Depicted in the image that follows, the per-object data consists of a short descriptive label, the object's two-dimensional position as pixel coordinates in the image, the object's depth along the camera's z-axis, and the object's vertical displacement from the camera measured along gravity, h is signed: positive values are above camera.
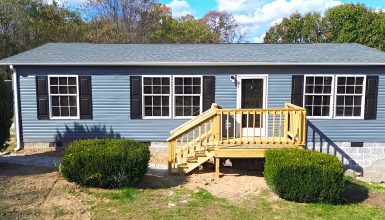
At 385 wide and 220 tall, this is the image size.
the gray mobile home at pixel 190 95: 10.70 -0.27
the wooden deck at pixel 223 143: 8.30 -1.36
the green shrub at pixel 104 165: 6.48 -1.50
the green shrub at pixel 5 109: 8.20 -0.60
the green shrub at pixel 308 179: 6.38 -1.68
